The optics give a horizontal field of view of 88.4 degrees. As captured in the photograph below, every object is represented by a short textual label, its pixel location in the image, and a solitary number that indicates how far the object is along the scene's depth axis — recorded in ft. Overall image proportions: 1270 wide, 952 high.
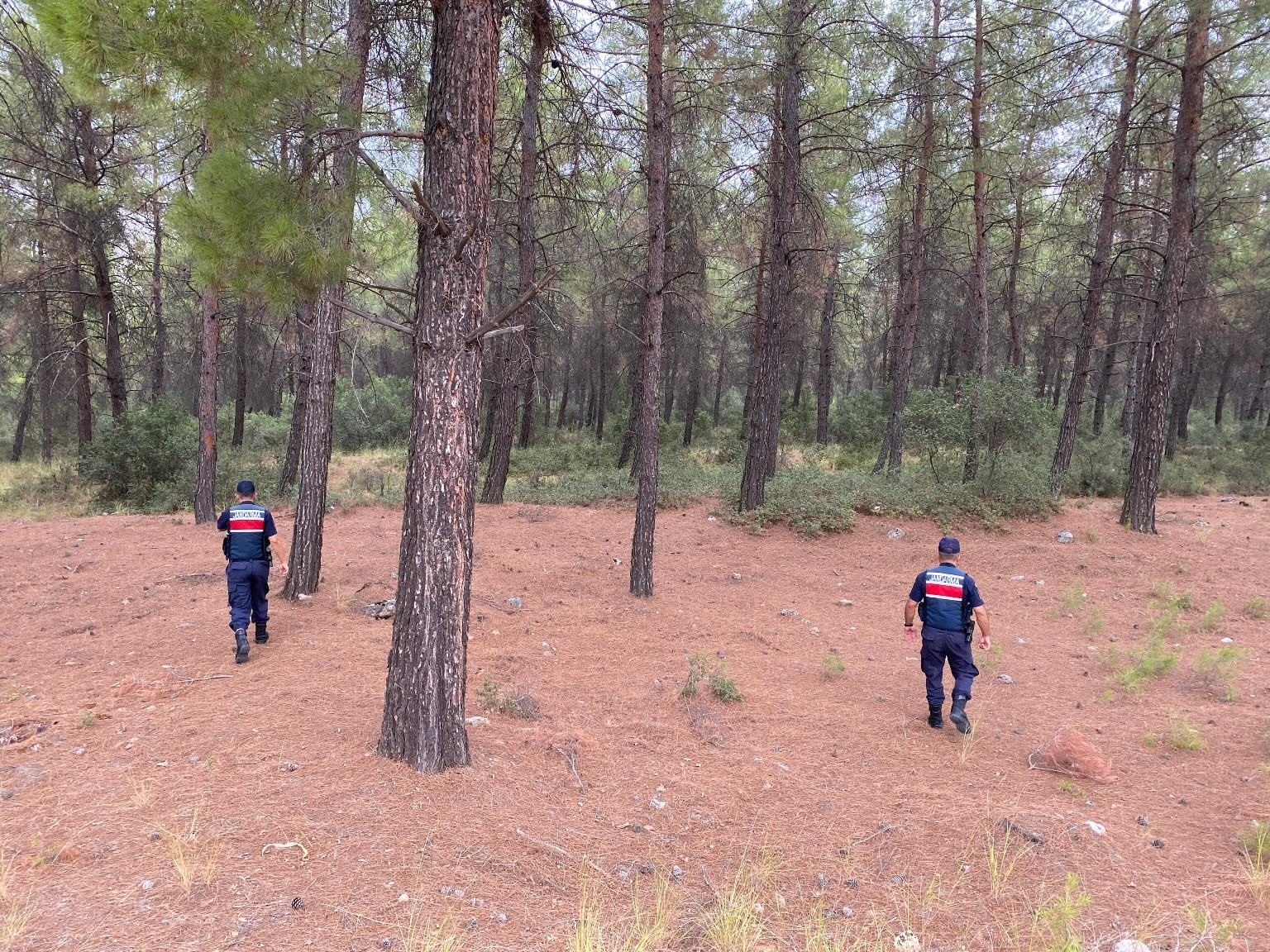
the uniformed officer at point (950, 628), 16.65
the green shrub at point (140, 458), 46.93
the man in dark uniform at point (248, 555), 18.98
